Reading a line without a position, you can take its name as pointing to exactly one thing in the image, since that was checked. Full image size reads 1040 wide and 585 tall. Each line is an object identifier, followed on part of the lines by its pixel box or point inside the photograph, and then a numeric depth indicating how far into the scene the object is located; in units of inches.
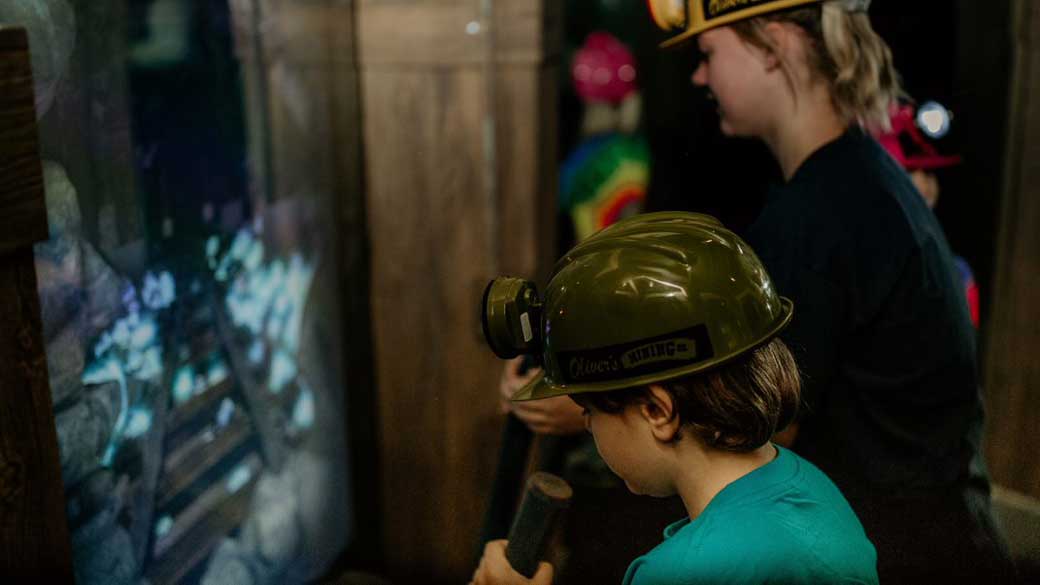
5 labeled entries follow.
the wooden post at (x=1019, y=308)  133.0
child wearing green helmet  56.0
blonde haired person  82.0
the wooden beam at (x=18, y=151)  59.7
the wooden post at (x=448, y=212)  124.0
